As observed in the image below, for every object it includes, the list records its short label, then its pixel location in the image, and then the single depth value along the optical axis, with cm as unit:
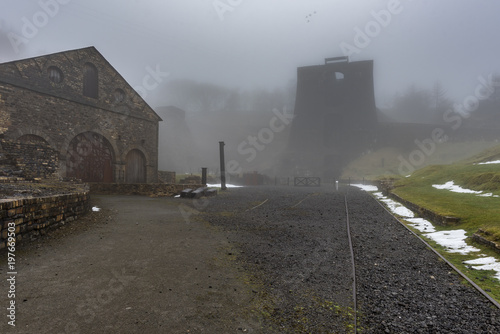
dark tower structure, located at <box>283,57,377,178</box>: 4722
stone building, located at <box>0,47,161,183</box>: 1389
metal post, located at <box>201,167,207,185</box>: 2076
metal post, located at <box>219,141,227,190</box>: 2182
